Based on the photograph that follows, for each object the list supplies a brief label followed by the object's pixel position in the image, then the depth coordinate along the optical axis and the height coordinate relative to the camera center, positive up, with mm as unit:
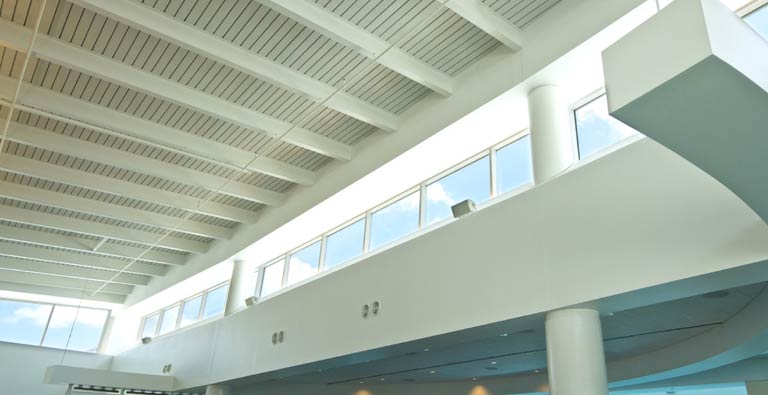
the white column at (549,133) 7590 +4257
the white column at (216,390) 14484 +1345
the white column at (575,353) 5945 +1176
